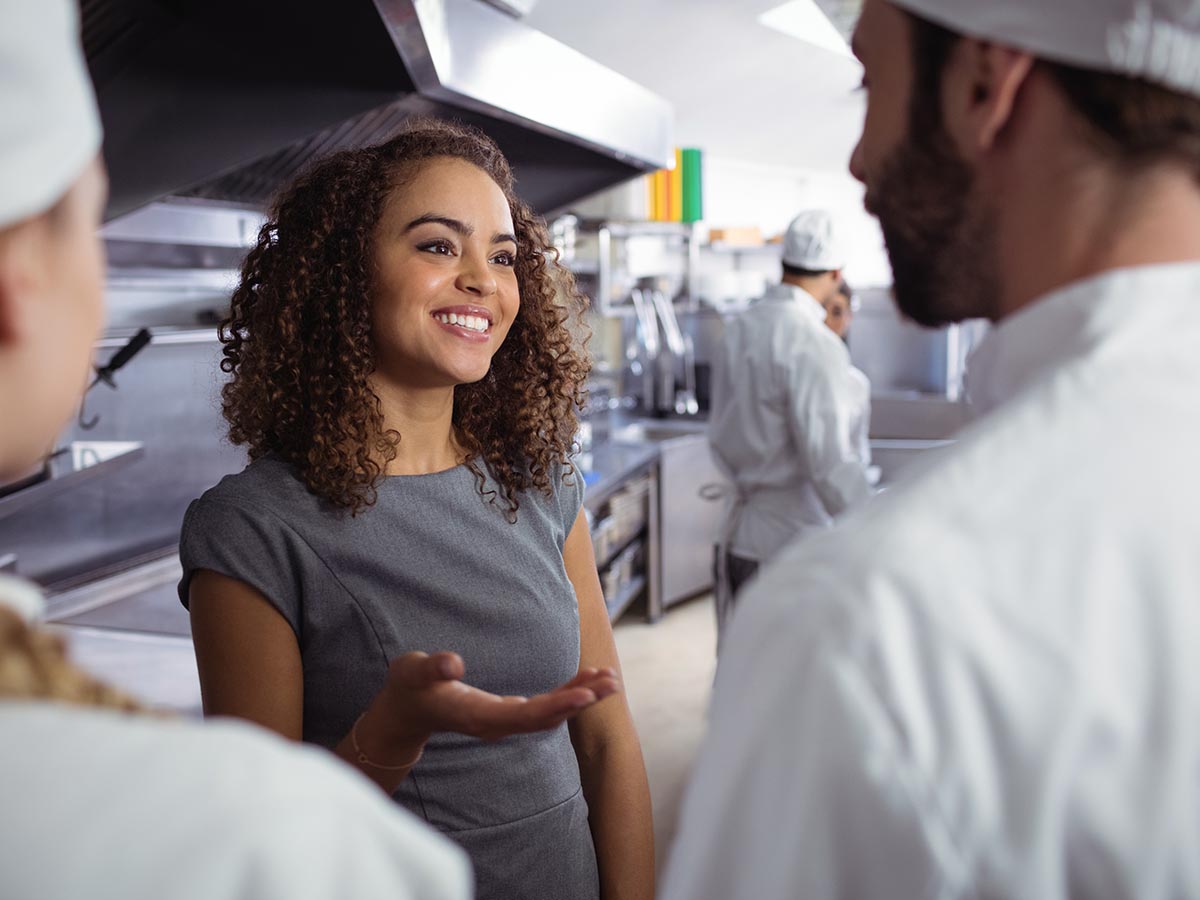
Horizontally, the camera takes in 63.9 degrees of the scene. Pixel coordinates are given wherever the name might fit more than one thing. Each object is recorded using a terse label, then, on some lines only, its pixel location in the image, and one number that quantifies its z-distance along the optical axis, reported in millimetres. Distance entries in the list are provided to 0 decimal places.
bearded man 495
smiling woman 1104
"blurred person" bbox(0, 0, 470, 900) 351
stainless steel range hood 1526
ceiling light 4363
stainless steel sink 4973
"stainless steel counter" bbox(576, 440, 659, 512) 3498
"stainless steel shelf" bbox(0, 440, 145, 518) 1754
